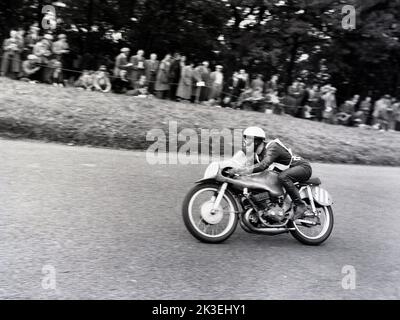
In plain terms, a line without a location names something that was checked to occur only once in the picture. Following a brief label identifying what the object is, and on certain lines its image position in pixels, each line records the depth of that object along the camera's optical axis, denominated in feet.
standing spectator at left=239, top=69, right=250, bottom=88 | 64.54
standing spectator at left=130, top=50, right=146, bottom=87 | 57.82
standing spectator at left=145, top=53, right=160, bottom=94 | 58.18
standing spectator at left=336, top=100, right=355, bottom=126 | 72.13
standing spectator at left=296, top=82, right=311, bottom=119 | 68.03
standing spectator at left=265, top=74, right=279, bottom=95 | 66.28
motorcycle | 21.70
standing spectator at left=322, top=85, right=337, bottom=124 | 69.77
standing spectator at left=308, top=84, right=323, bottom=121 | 68.95
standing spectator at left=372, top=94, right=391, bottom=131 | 73.15
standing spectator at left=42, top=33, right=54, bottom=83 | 54.03
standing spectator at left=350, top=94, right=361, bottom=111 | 74.08
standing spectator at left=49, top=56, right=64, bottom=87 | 54.44
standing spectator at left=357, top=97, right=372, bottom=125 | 73.41
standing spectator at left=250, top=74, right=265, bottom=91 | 64.85
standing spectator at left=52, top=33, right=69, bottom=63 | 55.10
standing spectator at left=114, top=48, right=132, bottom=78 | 58.03
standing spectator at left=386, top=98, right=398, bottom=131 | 73.97
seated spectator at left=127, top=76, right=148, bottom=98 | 56.75
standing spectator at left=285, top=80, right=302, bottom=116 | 67.97
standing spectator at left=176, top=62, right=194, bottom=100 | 58.44
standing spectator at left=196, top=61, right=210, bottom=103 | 59.31
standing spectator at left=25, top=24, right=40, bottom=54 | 54.19
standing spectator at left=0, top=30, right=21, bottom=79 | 52.90
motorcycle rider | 22.25
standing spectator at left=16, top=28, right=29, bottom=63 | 53.57
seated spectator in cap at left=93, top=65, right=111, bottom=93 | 56.03
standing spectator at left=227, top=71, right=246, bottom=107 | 64.13
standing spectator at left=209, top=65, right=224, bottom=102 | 60.34
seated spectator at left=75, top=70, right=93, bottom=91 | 55.88
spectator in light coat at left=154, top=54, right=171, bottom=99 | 57.82
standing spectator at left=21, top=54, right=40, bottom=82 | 53.01
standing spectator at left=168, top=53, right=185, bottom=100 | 58.49
